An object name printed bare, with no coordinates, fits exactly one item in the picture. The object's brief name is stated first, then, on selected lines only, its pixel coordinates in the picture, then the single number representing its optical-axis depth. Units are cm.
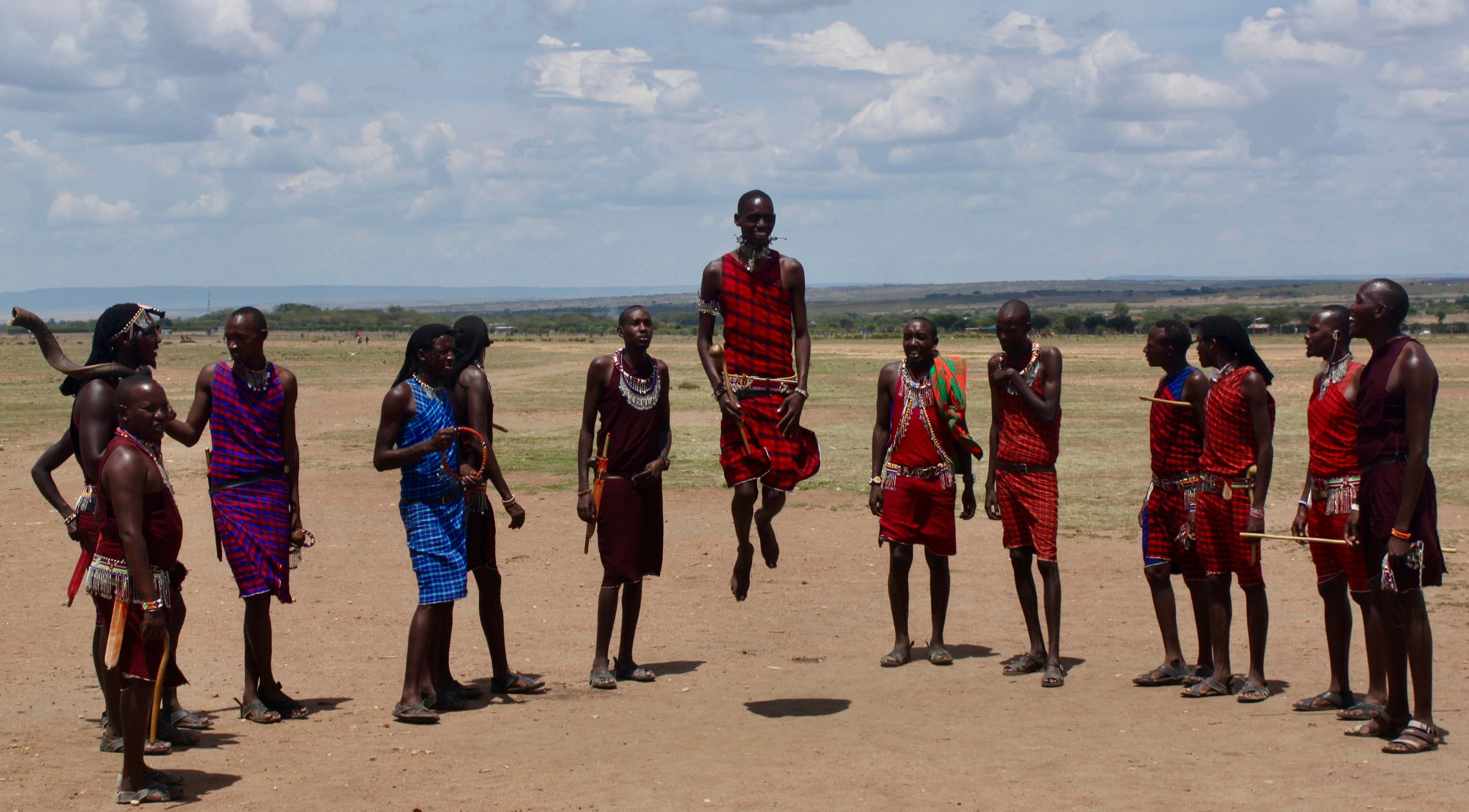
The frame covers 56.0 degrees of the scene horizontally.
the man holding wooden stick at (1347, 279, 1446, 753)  626
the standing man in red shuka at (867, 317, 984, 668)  827
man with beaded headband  641
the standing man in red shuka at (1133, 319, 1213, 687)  767
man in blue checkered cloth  718
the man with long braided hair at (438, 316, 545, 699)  751
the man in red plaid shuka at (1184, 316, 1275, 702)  734
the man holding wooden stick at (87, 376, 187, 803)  576
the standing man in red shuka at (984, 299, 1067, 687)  799
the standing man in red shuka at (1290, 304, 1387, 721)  677
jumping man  806
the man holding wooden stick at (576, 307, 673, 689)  812
